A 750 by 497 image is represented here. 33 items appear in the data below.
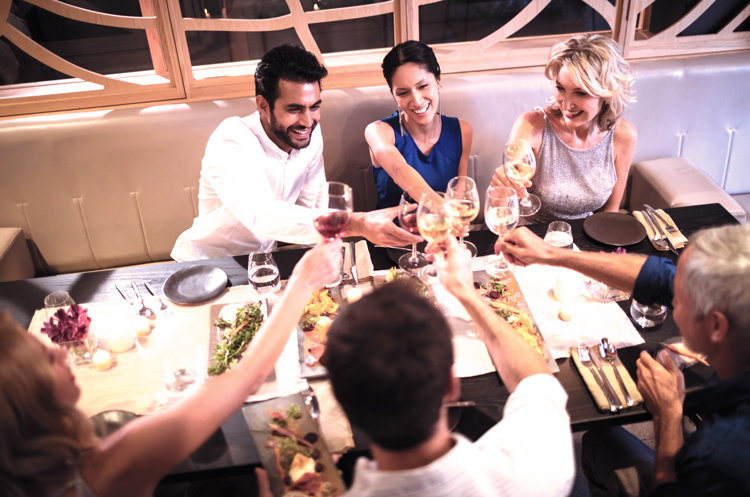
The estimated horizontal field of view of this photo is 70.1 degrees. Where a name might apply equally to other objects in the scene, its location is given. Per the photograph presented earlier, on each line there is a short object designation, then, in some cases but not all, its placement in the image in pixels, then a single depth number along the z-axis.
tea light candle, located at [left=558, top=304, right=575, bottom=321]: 1.56
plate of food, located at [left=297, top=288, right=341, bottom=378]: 1.44
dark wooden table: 1.25
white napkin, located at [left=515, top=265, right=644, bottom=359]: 1.49
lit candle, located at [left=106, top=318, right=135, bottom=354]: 1.52
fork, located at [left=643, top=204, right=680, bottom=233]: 1.92
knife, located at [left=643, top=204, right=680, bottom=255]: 1.84
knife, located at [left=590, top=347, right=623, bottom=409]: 1.31
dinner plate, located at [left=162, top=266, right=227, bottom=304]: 1.71
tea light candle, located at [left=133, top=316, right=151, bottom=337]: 1.58
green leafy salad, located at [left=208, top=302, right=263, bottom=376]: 1.45
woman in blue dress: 2.34
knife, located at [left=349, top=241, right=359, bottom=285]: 1.75
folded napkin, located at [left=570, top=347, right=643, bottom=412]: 1.31
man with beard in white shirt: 1.99
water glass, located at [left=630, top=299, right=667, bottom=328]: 1.54
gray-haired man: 1.10
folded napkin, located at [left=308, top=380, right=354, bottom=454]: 1.23
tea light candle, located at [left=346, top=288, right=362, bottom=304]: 1.67
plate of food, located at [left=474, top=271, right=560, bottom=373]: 1.46
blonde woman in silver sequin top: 2.27
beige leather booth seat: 2.72
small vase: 1.49
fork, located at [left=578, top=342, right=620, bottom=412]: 1.30
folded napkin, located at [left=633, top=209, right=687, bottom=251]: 1.86
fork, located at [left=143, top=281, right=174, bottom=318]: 1.67
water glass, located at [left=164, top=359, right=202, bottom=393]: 1.40
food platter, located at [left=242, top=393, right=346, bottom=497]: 1.16
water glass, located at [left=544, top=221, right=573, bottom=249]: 1.87
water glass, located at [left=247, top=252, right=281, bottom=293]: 1.71
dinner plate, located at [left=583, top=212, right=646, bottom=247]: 1.89
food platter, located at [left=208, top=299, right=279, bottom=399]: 1.39
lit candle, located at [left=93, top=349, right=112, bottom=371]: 1.47
